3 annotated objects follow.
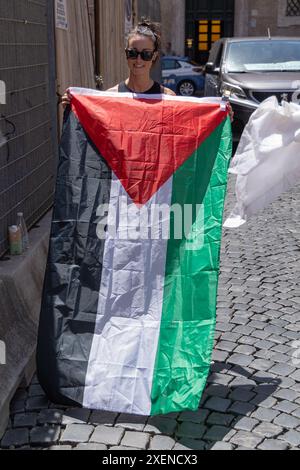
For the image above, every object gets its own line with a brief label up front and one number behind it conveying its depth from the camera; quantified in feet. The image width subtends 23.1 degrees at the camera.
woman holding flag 13.32
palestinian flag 12.12
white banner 13.46
